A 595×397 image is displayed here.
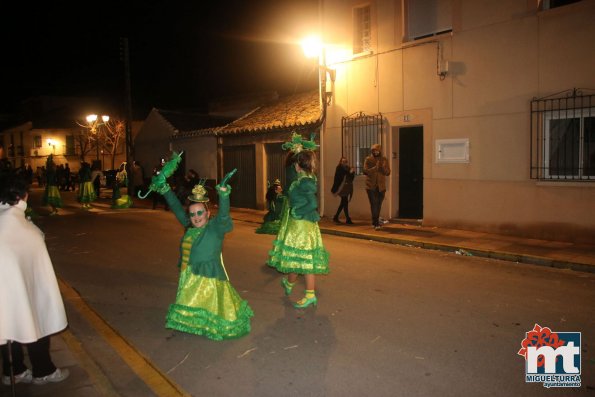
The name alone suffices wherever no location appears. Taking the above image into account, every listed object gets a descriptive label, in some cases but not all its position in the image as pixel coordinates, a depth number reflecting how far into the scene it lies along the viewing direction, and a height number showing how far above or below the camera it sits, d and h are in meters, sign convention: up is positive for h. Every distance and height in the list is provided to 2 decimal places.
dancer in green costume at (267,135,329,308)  5.75 -0.71
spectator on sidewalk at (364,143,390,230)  11.80 -0.16
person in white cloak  3.56 -0.83
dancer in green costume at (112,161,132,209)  18.28 -1.00
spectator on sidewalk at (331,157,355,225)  12.61 -0.34
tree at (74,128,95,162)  37.61 +2.79
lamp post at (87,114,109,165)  24.03 +2.66
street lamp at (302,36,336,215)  13.74 +2.78
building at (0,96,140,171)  44.62 +3.85
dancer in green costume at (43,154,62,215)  16.22 -0.61
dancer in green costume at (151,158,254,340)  4.78 -1.05
